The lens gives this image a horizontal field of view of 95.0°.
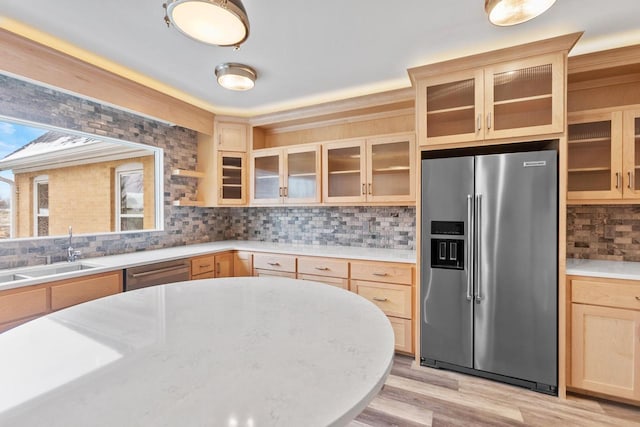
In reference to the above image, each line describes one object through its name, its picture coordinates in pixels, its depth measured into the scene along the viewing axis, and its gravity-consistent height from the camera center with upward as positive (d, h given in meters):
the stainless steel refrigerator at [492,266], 2.04 -0.41
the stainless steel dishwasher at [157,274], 2.32 -0.54
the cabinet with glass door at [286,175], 3.21 +0.41
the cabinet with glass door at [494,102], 2.06 +0.84
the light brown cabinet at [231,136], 3.46 +0.90
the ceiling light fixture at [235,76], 2.36 +1.10
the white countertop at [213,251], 2.05 -0.41
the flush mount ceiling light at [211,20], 1.30 +0.90
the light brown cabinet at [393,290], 2.50 -0.70
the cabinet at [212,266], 2.87 -0.57
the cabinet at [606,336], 1.87 -0.82
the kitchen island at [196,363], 0.52 -0.36
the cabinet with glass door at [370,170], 2.78 +0.41
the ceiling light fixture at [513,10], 1.51 +1.08
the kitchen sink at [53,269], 2.11 -0.45
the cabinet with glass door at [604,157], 2.06 +0.41
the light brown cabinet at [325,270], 2.72 -0.57
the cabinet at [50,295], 1.72 -0.56
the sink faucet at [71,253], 2.39 -0.35
